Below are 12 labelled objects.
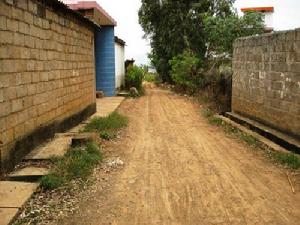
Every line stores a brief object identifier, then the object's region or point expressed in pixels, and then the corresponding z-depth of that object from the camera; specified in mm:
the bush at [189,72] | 13394
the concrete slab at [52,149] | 4577
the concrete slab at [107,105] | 9188
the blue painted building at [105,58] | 13105
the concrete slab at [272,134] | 5347
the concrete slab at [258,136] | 5461
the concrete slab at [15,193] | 3282
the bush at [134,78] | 15308
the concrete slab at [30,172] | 3965
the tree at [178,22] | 15712
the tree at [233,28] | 11369
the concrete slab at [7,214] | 2944
